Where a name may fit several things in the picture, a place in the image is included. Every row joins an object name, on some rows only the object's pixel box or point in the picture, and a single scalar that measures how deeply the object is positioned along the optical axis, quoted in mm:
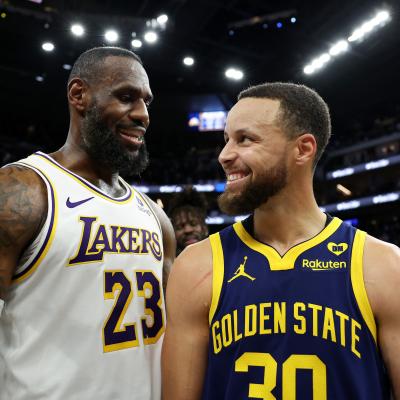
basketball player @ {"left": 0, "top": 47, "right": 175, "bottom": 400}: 1626
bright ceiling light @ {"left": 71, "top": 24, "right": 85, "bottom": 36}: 12977
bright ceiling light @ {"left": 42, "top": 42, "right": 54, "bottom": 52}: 14578
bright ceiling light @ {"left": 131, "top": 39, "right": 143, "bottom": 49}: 13875
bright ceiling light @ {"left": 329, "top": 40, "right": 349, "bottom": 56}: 15125
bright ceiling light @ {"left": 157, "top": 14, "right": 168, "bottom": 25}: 13359
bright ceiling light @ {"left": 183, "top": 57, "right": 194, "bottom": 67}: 16000
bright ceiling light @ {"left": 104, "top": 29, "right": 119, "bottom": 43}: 13188
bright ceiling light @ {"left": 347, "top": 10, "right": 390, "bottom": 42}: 13234
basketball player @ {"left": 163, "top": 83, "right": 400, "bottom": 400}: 1366
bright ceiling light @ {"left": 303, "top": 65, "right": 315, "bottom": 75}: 16281
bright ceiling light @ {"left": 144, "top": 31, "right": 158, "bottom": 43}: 13484
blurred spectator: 3871
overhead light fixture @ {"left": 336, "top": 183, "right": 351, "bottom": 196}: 21891
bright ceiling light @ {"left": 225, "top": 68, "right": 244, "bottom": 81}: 16969
